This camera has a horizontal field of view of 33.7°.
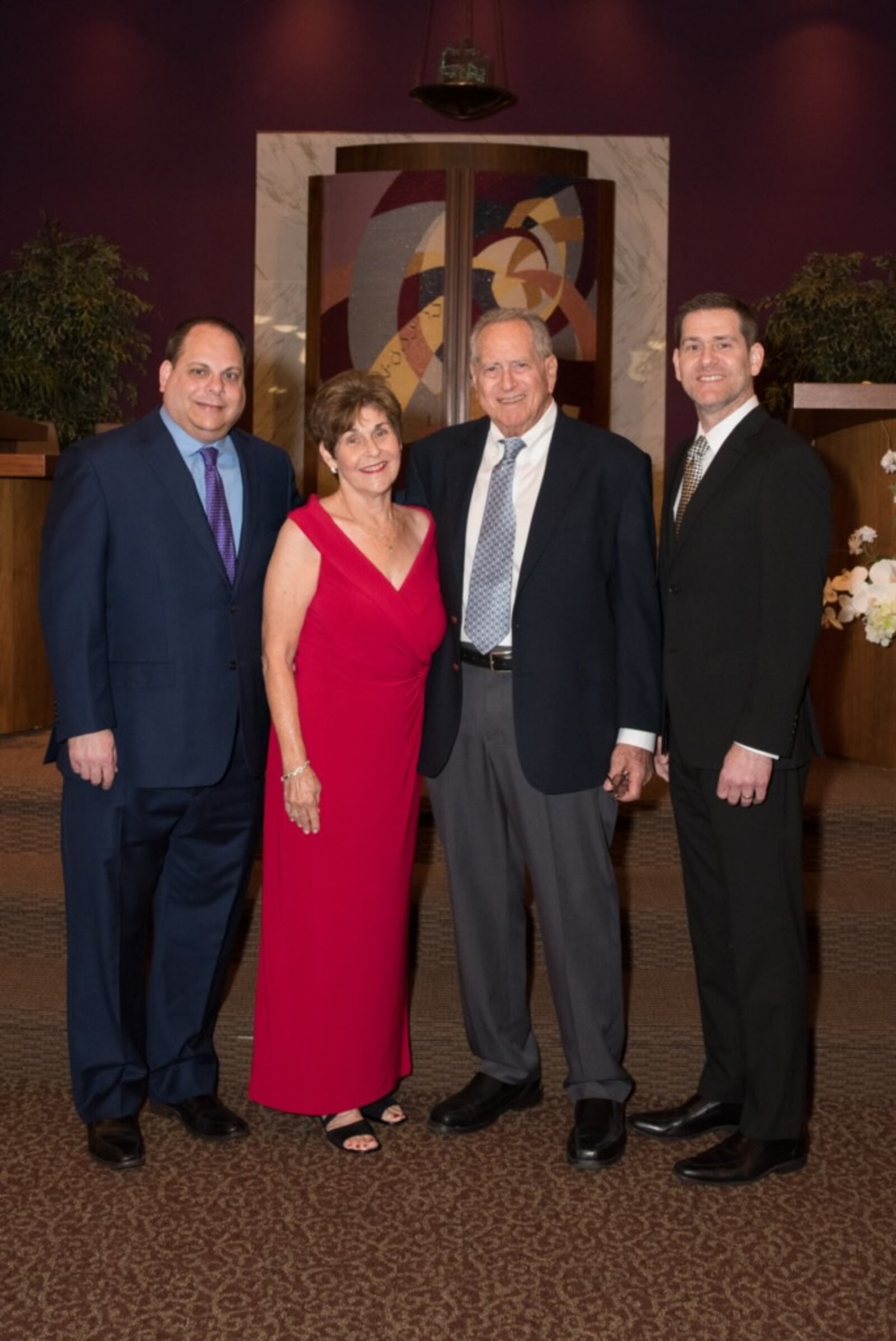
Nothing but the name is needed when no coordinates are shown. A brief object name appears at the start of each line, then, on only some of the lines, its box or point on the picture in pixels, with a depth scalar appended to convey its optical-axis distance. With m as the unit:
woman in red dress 2.99
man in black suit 2.80
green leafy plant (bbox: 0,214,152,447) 5.88
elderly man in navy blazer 3.02
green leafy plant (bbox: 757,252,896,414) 5.93
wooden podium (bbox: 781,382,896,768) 4.98
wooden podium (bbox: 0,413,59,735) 5.16
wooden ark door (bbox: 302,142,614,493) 7.75
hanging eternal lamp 7.28
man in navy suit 2.97
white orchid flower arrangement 2.92
